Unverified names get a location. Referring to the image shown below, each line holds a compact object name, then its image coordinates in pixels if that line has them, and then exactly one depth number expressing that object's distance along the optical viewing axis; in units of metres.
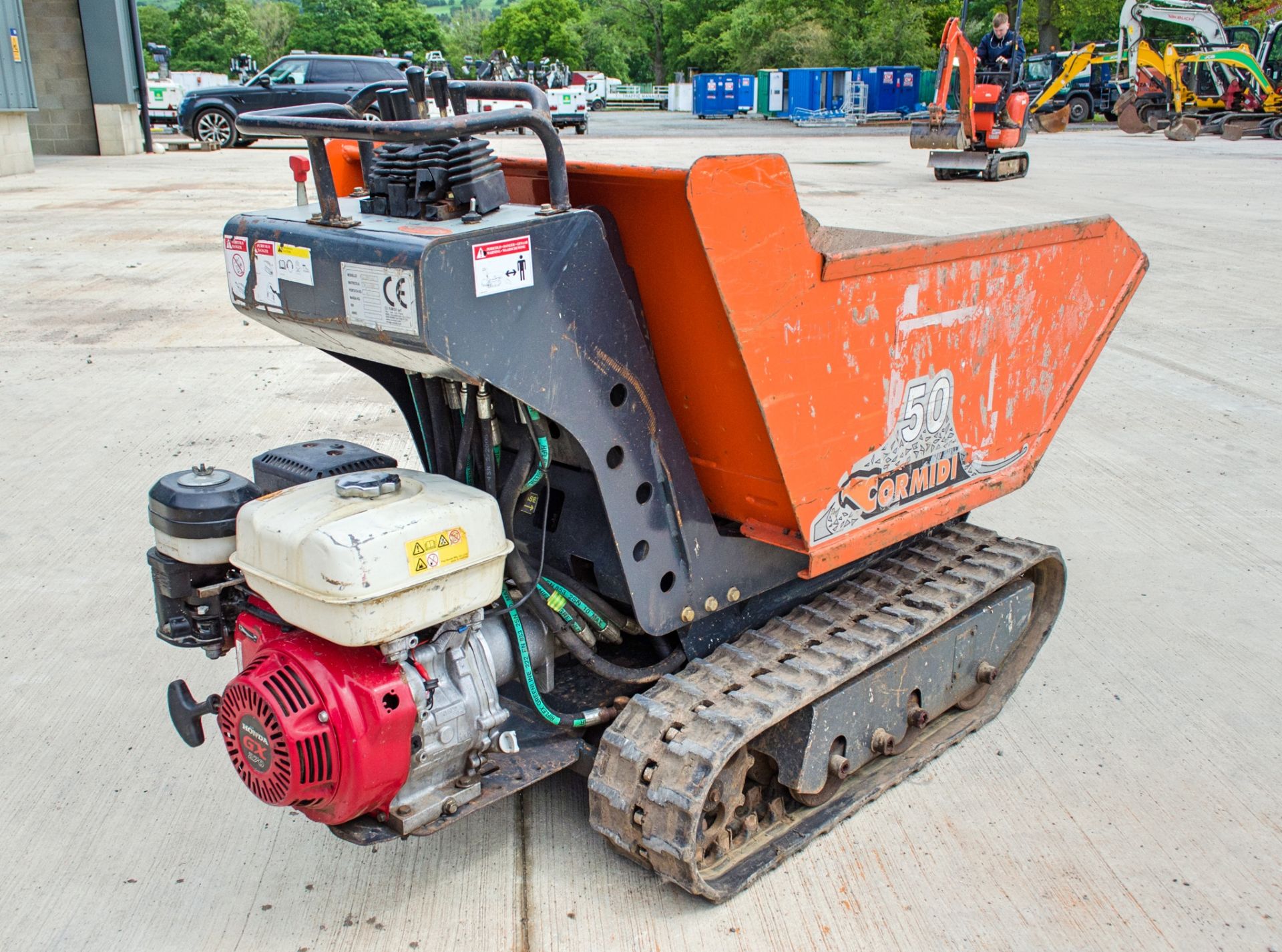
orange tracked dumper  2.26
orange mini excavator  15.83
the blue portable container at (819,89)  36.00
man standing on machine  16.39
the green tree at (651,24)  70.62
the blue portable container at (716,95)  38.84
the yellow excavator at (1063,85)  26.31
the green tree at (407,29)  80.75
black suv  21.64
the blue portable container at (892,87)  35.59
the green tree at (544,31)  70.75
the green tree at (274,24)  84.56
